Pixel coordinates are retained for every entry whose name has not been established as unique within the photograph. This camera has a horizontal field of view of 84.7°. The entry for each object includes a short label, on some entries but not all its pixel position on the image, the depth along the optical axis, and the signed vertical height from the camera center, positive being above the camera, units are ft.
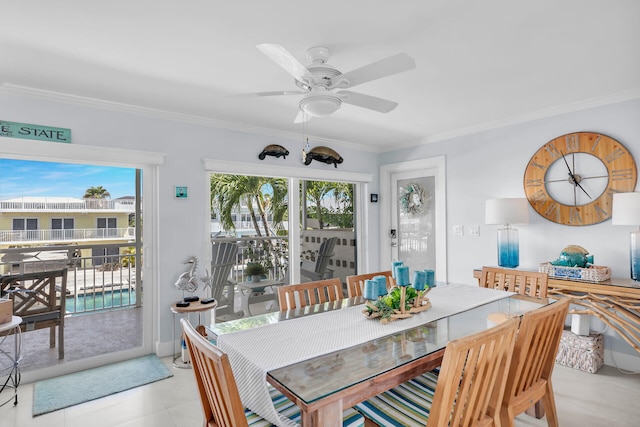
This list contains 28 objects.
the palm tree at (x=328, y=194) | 14.75 +0.95
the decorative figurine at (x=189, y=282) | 10.23 -1.91
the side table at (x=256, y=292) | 13.10 -2.88
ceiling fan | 5.55 +2.41
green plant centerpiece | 6.25 -1.67
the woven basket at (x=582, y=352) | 9.33 -3.75
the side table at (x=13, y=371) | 7.74 -3.87
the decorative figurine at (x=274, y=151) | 12.78 +2.41
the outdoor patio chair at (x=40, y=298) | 9.17 -2.18
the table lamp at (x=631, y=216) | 8.29 -0.07
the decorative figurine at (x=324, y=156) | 14.01 +2.46
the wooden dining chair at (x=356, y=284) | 8.60 -1.71
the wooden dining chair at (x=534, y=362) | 4.93 -2.30
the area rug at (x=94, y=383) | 8.16 -4.25
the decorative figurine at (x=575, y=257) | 9.57 -1.21
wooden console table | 8.50 -2.16
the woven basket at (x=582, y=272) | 9.09 -1.57
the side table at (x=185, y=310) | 9.82 -2.61
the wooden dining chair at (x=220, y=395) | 3.71 -2.10
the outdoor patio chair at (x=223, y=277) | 12.26 -2.14
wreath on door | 14.99 +0.69
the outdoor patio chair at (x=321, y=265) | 14.56 -2.07
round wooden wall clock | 9.73 +1.09
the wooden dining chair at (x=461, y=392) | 3.87 -2.22
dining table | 4.00 -1.91
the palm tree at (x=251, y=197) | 12.44 +0.74
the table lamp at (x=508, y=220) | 10.72 -0.18
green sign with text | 8.64 +2.20
